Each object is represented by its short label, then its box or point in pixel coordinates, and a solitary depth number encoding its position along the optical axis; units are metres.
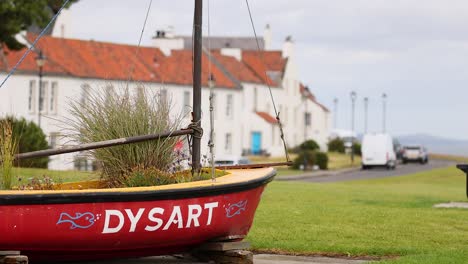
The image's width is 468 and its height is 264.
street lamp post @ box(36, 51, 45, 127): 52.66
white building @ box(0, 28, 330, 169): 66.56
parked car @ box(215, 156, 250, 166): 53.84
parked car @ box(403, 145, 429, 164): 92.19
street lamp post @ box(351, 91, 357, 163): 96.82
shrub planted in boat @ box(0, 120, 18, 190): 13.50
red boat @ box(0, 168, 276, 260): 12.24
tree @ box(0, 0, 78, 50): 46.41
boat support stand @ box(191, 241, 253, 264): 13.73
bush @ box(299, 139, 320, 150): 94.62
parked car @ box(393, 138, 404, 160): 98.47
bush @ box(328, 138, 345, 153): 109.31
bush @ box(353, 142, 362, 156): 105.01
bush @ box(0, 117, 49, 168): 42.11
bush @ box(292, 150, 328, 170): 76.50
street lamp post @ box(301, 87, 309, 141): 99.11
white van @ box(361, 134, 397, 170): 78.00
